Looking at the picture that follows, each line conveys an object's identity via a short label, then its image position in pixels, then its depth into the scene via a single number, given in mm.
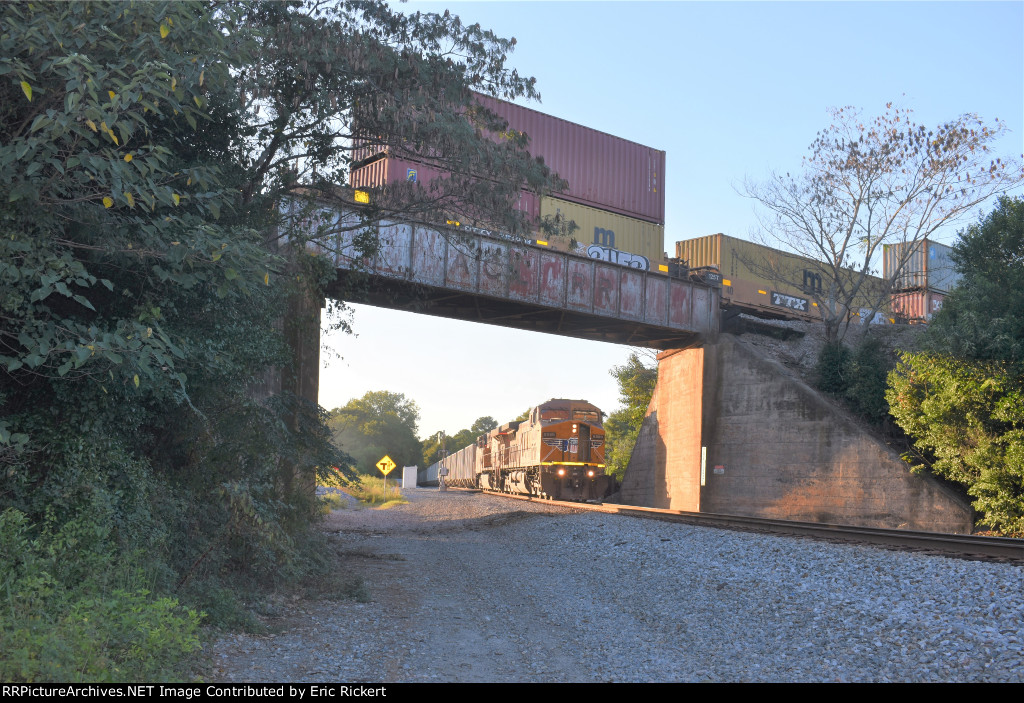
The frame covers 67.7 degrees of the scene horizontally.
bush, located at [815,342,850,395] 28469
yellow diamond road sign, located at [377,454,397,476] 34797
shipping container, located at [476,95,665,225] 27578
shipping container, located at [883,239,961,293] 37719
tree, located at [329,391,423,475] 112688
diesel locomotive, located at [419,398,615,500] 31422
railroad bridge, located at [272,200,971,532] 23297
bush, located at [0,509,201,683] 5336
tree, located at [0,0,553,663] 6453
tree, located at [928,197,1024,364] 19984
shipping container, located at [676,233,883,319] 34125
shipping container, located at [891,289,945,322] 39453
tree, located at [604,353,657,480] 51219
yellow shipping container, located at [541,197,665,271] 27125
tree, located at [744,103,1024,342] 27406
